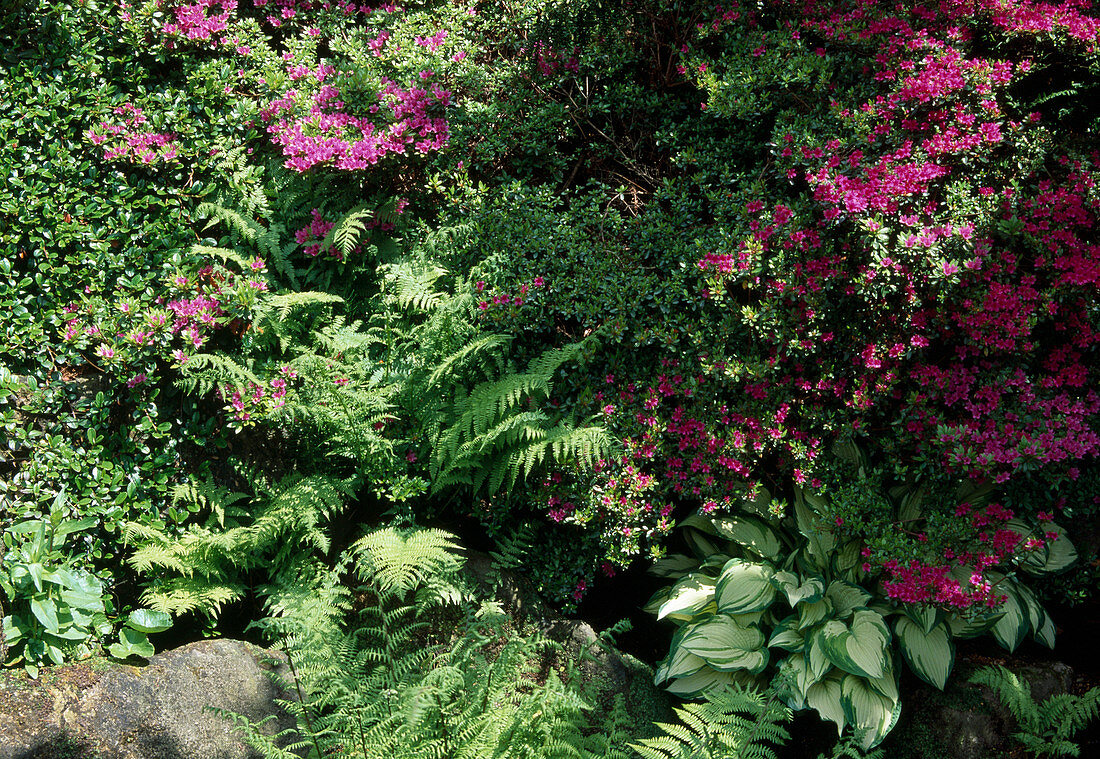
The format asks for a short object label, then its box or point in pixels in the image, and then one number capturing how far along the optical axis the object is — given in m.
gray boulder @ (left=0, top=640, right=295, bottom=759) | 2.56
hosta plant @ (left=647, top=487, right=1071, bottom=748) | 3.03
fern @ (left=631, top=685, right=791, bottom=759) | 2.30
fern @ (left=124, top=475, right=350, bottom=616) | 3.13
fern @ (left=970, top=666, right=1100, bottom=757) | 2.87
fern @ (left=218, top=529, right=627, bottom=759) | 2.43
